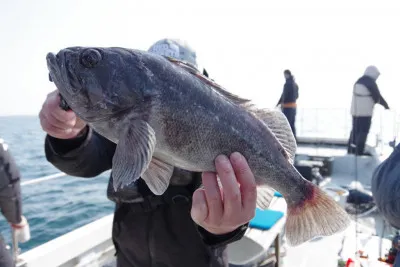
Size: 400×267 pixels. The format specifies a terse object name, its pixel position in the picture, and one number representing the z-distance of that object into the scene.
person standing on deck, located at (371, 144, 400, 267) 1.90
